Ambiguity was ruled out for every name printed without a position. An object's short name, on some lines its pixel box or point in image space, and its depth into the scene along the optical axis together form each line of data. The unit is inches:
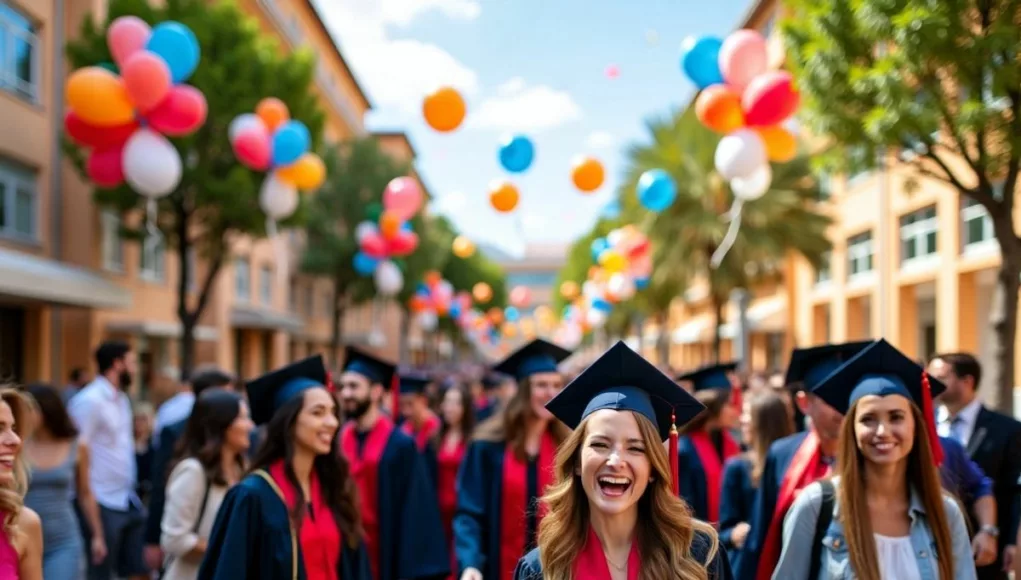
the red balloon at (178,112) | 351.6
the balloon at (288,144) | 442.0
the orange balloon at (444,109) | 423.2
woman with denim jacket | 120.7
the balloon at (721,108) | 374.0
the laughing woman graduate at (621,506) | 98.5
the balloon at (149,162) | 355.9
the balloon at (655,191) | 525.0
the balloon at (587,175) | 506.6
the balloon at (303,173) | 464.4
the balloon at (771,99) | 351.9
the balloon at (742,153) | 382.6
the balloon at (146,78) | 333.1
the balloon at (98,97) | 336.5
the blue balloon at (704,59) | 380.2
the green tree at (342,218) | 1064.2
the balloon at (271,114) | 455.2
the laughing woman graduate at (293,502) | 141.3
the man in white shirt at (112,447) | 254.2
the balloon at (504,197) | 533.6
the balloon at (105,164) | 366.0
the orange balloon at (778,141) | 388.2
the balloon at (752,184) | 417.1
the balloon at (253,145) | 429.7
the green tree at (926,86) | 298.0
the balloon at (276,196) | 465.7
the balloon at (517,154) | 473.4
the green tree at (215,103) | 583.5
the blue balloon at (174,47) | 347.3
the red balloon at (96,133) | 357.4
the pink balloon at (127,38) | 352.8
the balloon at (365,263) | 740.0
